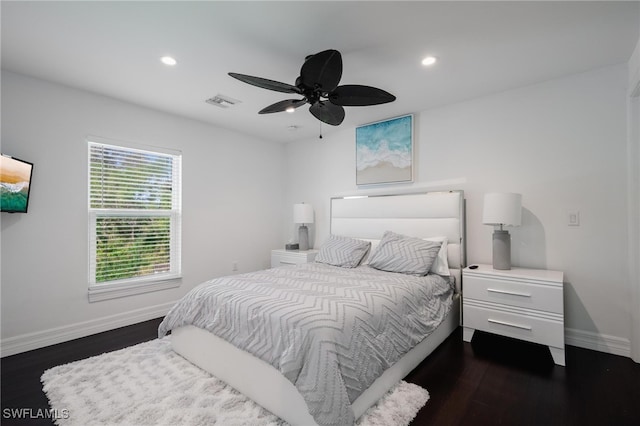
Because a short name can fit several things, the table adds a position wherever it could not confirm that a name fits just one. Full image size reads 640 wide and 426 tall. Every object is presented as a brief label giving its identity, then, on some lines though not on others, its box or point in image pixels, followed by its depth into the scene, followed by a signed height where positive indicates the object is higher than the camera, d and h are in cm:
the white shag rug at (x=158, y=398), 175 -119
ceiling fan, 189 +94
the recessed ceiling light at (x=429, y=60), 248 +135
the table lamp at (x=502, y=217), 277 +2
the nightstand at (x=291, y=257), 421 -56
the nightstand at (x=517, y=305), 242 -74
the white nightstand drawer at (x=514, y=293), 242 -64
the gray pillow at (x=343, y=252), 339 -39
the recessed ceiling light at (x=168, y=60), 248 +133
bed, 158 -80
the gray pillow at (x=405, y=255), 288 -37
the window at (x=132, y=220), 323 -4
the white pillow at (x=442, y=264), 299 -46
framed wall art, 376 +89
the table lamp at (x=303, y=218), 459 +0
